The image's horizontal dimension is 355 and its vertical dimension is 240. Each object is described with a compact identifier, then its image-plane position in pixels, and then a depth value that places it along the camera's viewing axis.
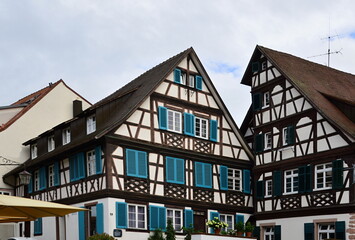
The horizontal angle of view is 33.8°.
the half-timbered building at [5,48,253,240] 24.55
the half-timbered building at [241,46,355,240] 24.77
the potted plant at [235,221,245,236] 26.20
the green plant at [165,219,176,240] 25.06
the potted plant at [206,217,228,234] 25.17
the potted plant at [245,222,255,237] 26.44
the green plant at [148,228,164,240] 24.58
